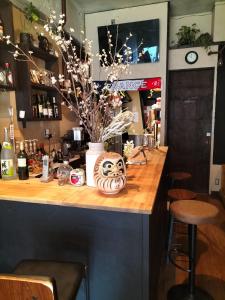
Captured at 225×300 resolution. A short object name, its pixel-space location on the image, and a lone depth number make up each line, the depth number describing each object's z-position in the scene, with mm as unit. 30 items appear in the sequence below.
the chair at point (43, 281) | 713
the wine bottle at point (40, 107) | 2752
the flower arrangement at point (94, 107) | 1454
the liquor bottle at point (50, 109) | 2918
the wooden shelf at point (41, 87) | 2593
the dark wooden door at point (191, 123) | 4262
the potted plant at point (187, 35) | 4063
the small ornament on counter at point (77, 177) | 1466
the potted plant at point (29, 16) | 2457
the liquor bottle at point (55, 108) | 3016
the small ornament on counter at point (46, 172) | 1613
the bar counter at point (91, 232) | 1199
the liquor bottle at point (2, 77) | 2204
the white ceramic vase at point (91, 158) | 1442
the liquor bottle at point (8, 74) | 2283
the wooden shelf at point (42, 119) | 2582
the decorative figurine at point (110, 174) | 1257
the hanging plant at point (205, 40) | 3898
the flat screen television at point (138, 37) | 3900
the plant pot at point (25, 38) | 2451
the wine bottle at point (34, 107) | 2635
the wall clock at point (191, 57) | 4066
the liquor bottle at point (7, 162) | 1670
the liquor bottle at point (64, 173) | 1523
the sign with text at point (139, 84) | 4078
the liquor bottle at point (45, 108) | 2828
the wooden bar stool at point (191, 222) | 1607
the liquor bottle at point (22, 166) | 1670
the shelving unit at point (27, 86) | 2449
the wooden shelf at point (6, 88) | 2170
